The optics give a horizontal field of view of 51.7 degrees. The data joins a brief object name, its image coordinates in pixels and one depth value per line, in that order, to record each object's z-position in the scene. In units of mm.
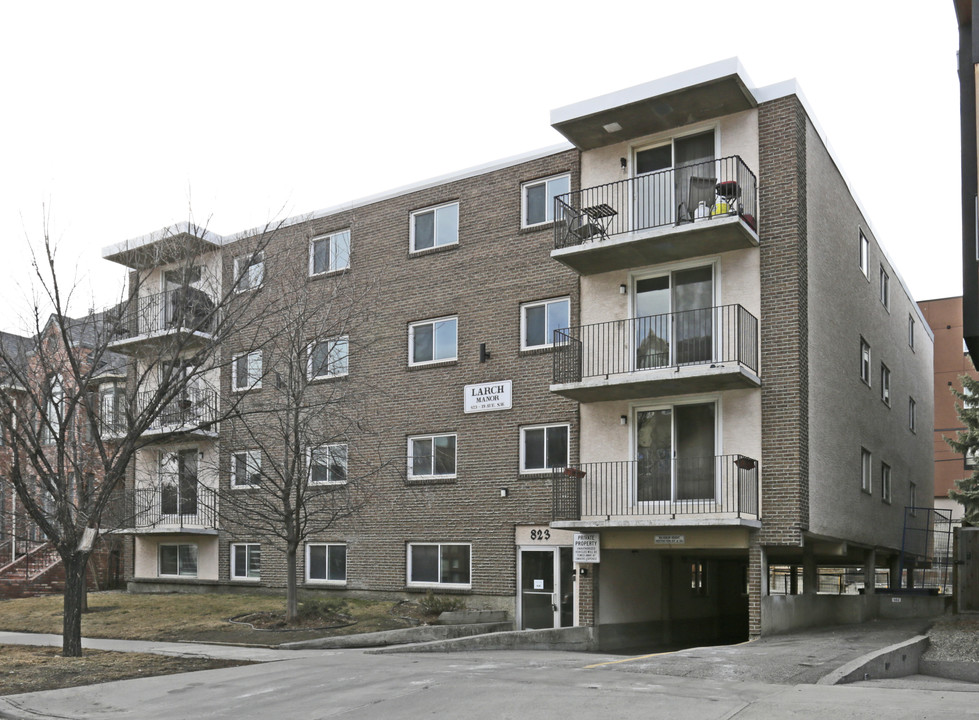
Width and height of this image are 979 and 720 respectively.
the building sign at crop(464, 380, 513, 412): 22297
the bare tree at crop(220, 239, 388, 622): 20609
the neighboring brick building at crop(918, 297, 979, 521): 46125
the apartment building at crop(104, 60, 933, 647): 18688
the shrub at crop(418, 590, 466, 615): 21406
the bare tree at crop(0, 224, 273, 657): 15289
